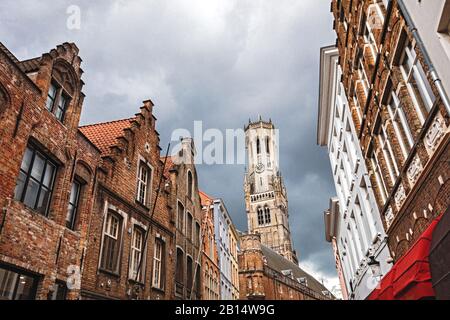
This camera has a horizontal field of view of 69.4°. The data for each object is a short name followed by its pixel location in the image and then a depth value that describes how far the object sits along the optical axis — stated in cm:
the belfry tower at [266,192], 9194
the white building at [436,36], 561
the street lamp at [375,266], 1177
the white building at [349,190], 1245
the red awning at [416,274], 596
